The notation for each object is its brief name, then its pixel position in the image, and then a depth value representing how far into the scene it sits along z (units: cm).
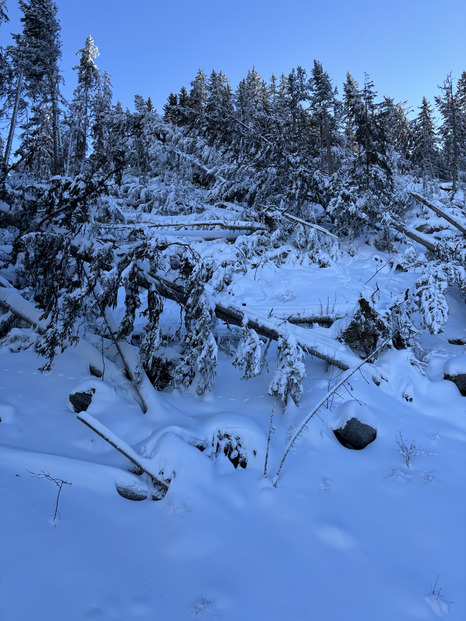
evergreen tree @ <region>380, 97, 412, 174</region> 3291
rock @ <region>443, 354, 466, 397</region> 509
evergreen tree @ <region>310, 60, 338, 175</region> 2634
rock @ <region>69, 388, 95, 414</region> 441
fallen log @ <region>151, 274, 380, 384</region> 505
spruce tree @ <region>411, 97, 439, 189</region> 2886
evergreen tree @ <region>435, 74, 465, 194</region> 2797
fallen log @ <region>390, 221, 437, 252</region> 934
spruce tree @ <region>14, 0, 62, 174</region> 2195
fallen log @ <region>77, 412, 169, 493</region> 322
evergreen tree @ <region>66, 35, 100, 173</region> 2566
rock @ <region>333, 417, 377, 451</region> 397
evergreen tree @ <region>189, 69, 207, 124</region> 3280
